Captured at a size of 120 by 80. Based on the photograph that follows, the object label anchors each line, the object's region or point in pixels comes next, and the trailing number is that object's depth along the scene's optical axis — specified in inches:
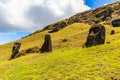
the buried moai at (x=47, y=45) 801.3
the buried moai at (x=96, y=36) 691.2
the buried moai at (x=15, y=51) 926.9
